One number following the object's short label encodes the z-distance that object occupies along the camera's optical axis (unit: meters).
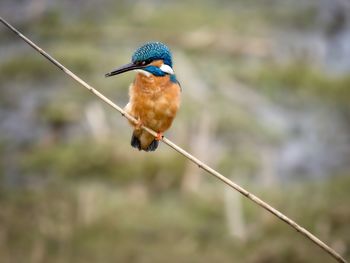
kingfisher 9.02
